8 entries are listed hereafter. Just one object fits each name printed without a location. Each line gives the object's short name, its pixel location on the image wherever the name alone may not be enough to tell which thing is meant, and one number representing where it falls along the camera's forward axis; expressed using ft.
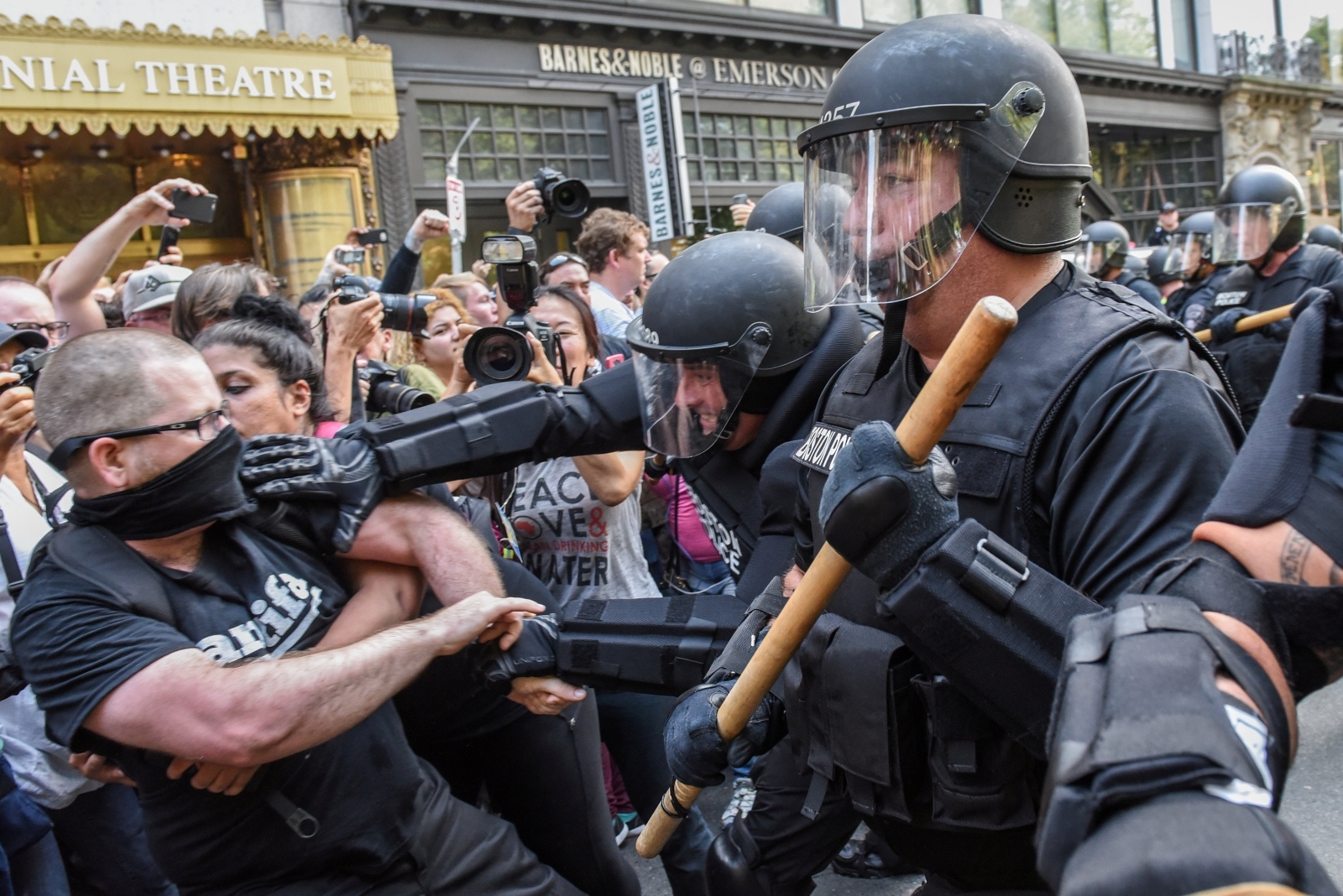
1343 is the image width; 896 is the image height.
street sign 19.04
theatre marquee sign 24.94
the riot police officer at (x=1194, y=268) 23.07
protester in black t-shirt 5.86
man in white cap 12.33
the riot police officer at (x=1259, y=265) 18.47
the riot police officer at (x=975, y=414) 4.52
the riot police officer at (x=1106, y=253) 29.22
